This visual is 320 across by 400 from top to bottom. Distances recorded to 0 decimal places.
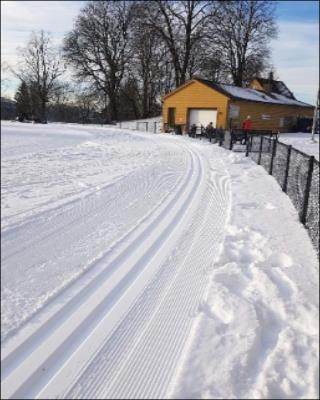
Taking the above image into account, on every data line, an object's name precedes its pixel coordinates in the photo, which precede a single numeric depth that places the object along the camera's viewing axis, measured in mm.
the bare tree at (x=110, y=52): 35781
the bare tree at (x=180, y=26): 42750
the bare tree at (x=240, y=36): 45500
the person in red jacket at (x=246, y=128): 22578
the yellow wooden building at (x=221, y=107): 31672
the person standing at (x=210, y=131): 26347
